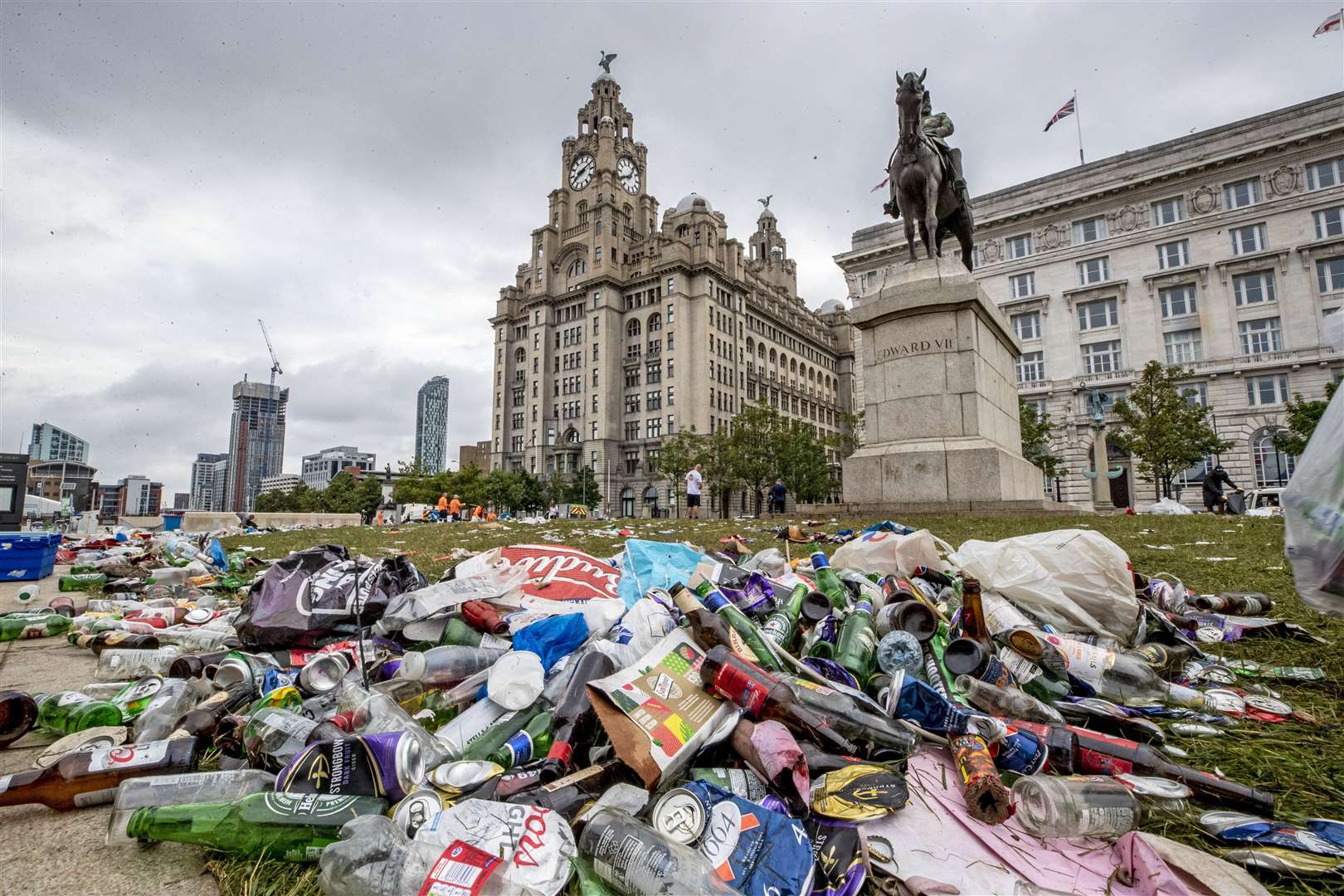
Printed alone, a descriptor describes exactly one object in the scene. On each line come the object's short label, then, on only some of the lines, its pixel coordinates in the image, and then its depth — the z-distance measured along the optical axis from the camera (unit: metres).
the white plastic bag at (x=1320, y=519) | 1.68
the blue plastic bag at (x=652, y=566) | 3.73
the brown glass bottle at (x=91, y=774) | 1.72
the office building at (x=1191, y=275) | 37.09
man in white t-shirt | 19.55
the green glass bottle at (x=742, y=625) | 2.43
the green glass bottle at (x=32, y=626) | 3.82
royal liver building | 66.50
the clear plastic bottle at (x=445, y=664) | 2.44
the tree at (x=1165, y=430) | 29.95
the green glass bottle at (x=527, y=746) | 1.92
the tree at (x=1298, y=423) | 31.22
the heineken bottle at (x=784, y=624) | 2.72
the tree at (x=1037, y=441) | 36.22
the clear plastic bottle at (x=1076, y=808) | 1.65
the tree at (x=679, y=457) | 54.06
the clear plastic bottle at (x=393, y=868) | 1.32
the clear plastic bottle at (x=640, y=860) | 1.34
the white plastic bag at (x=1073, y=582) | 3.09
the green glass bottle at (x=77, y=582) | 5.73
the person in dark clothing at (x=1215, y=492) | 18.61
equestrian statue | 10.78
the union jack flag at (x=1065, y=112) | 39.66
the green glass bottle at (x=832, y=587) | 3.28
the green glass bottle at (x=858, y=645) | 2.50
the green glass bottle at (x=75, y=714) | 2.30
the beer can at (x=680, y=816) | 1.54
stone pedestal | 9.95
